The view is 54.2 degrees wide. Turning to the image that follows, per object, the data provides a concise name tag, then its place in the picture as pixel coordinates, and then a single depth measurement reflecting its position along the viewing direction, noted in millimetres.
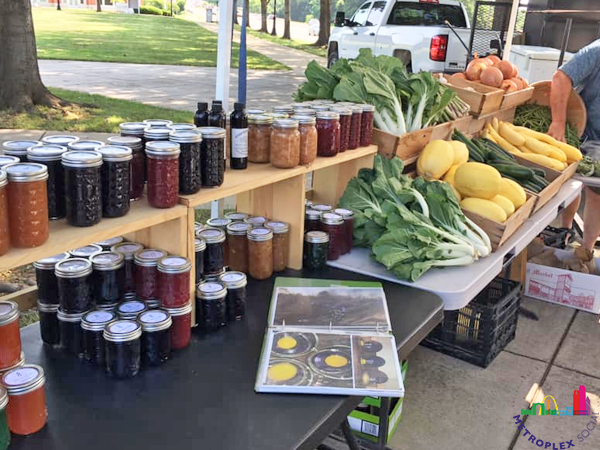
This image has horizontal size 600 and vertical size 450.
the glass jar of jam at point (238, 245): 2523
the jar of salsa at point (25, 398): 1467
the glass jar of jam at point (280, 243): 2588
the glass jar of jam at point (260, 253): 2469
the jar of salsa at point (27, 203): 1432
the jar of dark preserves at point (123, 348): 1724
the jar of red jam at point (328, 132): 2607
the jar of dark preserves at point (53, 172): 1585
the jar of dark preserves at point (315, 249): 2656
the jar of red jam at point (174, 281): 1859
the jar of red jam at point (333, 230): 2752
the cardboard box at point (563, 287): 4250
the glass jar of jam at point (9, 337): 1509
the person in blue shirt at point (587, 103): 4617
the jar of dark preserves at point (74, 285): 1801
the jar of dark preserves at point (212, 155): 1985
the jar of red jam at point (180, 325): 1909
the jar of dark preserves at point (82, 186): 1568
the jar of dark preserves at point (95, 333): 1781
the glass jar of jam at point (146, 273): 1908
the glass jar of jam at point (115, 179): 1660
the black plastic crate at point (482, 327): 3438
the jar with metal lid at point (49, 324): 1925
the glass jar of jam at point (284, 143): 2354
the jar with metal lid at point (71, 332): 1854
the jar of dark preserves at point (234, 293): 2154
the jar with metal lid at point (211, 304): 2055
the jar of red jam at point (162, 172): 1780
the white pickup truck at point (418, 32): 10805
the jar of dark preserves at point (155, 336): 1800
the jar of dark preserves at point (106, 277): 1860
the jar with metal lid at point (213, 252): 2229
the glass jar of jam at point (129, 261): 1960
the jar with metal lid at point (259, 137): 2432
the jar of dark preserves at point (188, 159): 1875
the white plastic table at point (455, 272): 2482
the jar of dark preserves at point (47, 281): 1892
